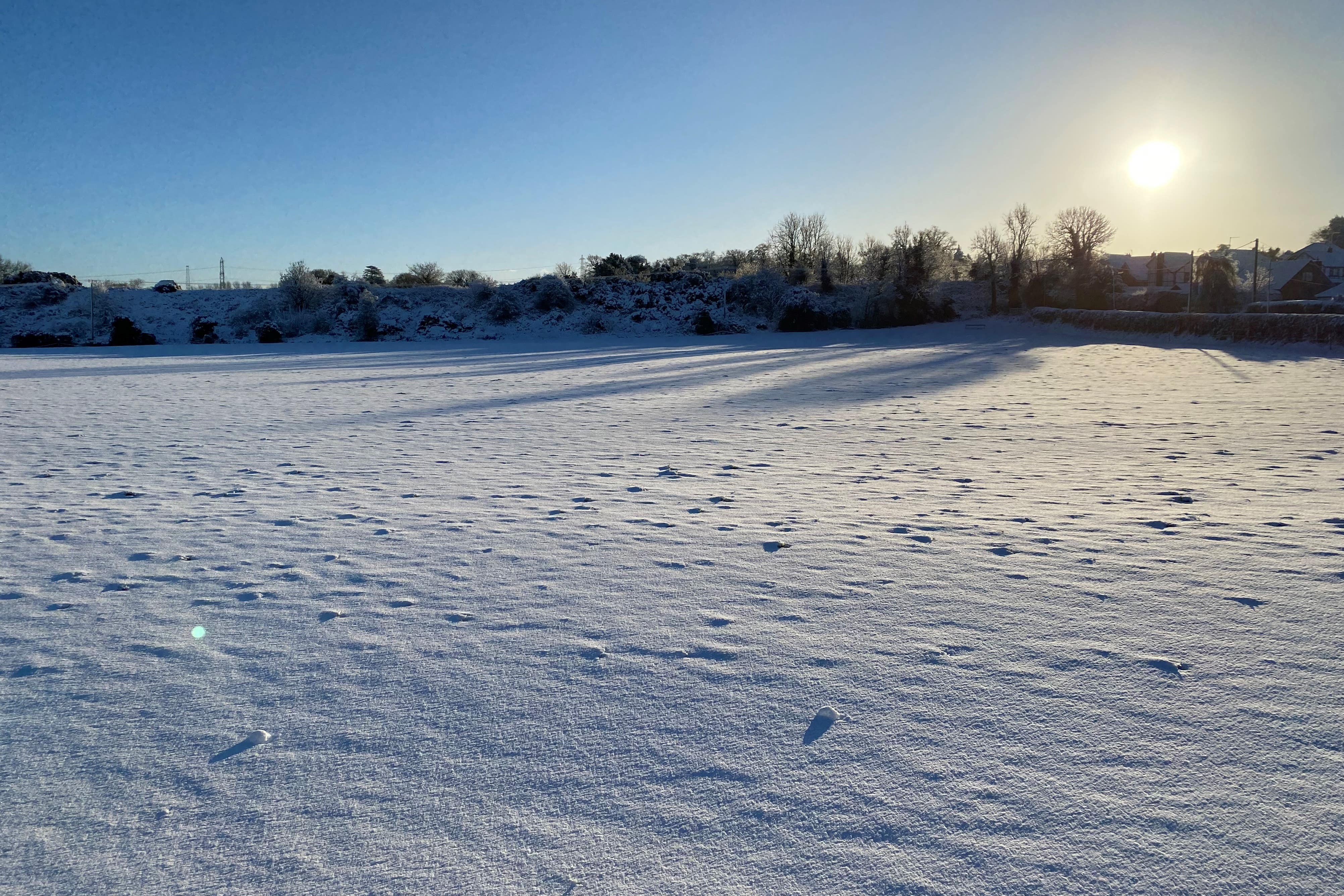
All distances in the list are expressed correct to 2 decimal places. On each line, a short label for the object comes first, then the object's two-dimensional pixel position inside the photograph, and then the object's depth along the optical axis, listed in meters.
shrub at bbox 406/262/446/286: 54.03
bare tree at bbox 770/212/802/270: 58.31
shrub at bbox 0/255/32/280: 49.73
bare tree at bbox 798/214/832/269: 57.94
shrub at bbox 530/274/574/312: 41.12
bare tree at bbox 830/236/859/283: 54.09
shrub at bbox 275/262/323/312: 40.56
